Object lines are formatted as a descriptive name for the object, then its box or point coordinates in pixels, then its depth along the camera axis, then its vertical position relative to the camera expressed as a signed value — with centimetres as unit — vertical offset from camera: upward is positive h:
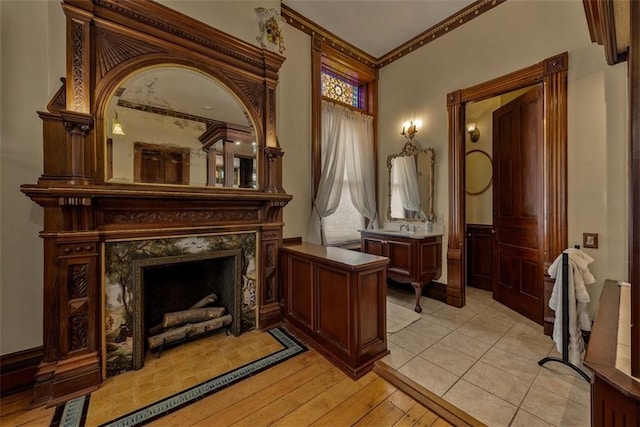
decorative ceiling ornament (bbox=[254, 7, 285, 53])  274 +198
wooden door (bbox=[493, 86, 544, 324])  275 +8
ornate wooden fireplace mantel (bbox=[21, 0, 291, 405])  175 +16
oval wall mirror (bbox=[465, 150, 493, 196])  390 +61
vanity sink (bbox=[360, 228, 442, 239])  313 -28
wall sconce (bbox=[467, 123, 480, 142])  404 +125
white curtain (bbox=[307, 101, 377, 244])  334 +70
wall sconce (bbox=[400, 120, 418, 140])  364 +117
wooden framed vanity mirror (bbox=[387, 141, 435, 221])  351 +40
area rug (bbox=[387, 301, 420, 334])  265 -117
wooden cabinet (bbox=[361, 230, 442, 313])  307 -55
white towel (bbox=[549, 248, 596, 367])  192 -64
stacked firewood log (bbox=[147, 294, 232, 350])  225 -103
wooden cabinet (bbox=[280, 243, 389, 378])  194 -77
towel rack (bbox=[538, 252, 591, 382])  192 -74
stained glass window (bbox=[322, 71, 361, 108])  376 +188
